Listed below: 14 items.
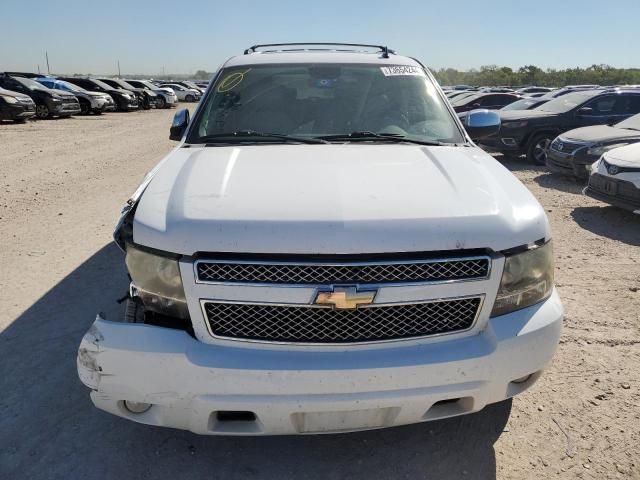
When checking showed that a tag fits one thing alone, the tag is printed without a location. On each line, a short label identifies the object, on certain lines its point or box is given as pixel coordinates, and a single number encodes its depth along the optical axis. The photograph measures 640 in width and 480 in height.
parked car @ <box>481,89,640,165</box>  11.49
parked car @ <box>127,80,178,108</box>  33.22
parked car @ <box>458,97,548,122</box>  13.53
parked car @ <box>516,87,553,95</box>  26.09
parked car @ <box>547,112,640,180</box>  8.74
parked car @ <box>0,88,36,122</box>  17.47
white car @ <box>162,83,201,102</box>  43.59
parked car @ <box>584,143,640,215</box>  6.47
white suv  2.04
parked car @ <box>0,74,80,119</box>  20.14
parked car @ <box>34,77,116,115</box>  23.28
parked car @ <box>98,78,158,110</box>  29.96
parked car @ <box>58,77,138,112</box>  27.11
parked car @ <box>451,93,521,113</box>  16.73
